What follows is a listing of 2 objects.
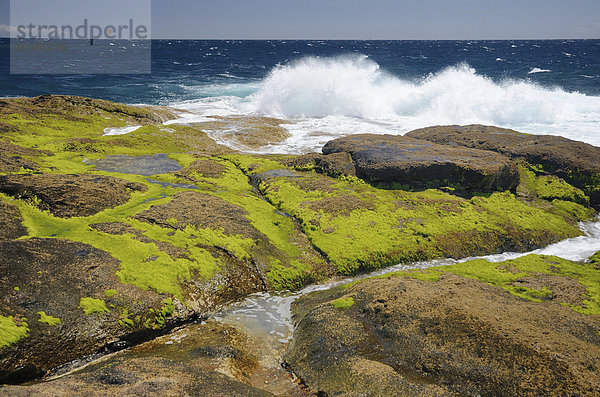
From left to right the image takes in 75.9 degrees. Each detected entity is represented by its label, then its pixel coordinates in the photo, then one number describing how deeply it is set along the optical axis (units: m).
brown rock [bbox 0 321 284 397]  4.80
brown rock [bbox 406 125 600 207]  14.93
